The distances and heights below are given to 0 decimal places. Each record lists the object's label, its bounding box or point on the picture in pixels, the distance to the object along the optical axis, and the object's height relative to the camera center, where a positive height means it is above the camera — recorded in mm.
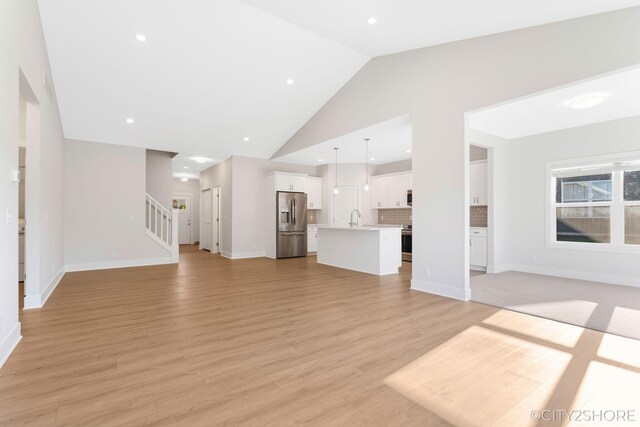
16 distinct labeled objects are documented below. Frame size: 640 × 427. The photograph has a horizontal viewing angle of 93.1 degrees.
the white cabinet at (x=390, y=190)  8539 +662
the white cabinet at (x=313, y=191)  9570 +678
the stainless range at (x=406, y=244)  7824 -823
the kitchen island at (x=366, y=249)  5980 -764
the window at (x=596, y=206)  5238 +136
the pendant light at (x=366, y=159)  6973 +1578
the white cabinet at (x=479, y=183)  6570 +642
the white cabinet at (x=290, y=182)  8716 +891
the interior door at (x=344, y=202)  9570 +331
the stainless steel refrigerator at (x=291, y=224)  8562 -342
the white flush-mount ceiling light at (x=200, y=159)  8906 +1586
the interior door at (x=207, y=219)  10289 -244
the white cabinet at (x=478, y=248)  6418 -754
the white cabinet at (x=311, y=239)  9414 -837
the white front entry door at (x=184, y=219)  12930 -291
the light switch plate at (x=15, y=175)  2736 +339
